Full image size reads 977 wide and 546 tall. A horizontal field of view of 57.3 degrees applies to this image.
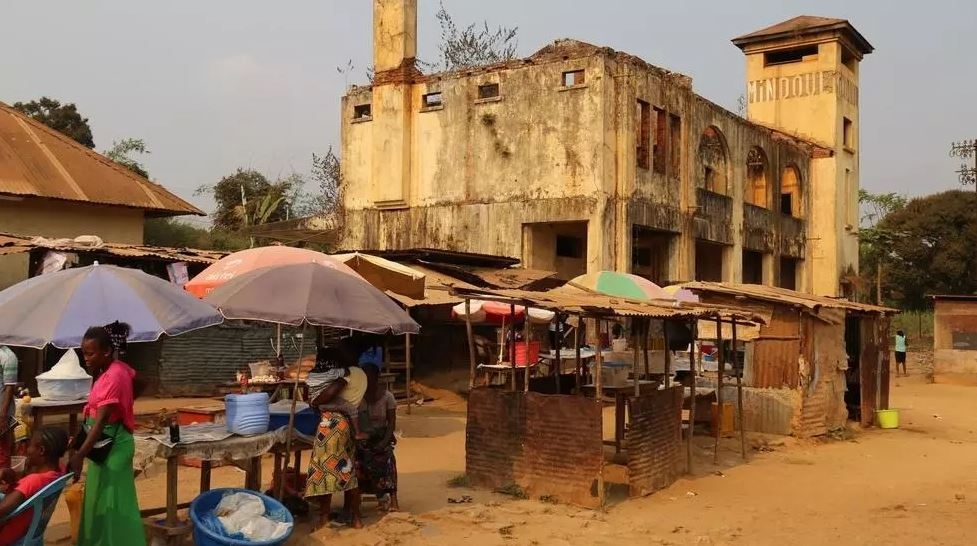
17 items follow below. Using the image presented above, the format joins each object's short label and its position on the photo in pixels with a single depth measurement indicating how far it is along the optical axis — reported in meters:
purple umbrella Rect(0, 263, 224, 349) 6.37
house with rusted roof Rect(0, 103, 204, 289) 16.94
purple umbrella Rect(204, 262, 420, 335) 7.12
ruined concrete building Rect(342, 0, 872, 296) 21.83
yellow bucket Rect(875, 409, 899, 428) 16.17
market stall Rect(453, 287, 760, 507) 8.68
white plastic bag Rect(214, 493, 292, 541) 6.49
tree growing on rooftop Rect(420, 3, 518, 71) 35.06
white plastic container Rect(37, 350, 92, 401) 8.95
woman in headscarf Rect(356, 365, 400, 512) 7.61
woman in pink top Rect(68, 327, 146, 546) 5.63
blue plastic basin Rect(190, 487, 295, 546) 6.25
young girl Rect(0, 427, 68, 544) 4.97
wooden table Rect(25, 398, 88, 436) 8.65
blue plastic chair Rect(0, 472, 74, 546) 4.95
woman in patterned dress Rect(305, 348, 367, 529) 7.18
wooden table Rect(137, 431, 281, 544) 6.33
